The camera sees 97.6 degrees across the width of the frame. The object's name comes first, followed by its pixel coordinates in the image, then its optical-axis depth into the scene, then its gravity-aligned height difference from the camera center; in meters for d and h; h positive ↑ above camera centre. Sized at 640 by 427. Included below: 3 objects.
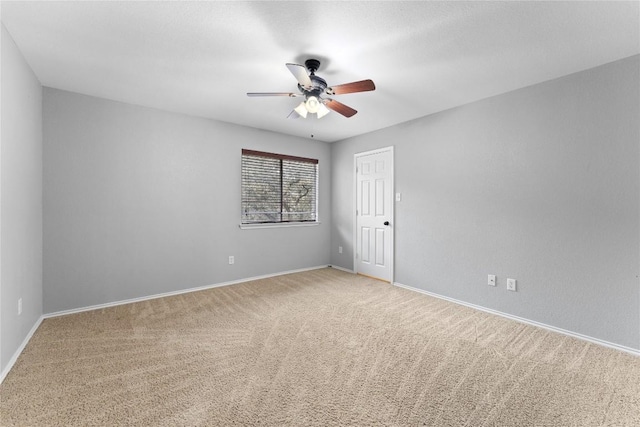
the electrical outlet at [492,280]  3.13 -0.77
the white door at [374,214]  4.32 -0.05
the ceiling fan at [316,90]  2.19 +1.03
